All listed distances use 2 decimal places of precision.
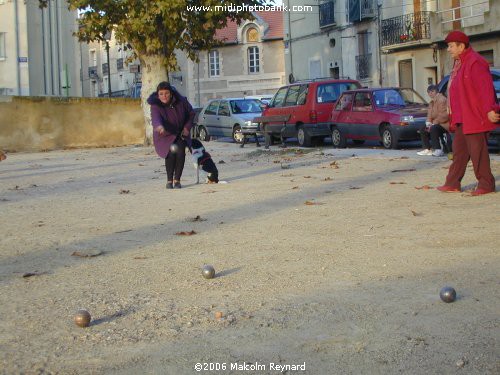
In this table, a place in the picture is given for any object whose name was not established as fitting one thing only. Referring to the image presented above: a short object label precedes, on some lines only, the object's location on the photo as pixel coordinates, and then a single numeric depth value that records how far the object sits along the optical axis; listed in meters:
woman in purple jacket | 13.50
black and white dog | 14.01
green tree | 27.58
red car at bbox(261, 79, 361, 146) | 24.72
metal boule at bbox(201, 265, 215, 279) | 6.57
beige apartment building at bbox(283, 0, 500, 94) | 36.59
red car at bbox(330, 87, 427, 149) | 21.08
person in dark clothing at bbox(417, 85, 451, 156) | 17.52
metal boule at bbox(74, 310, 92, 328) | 5.29
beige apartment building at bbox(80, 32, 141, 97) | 80.19
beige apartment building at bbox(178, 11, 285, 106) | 70.88
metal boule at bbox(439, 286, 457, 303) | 5.52
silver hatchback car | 31.45
